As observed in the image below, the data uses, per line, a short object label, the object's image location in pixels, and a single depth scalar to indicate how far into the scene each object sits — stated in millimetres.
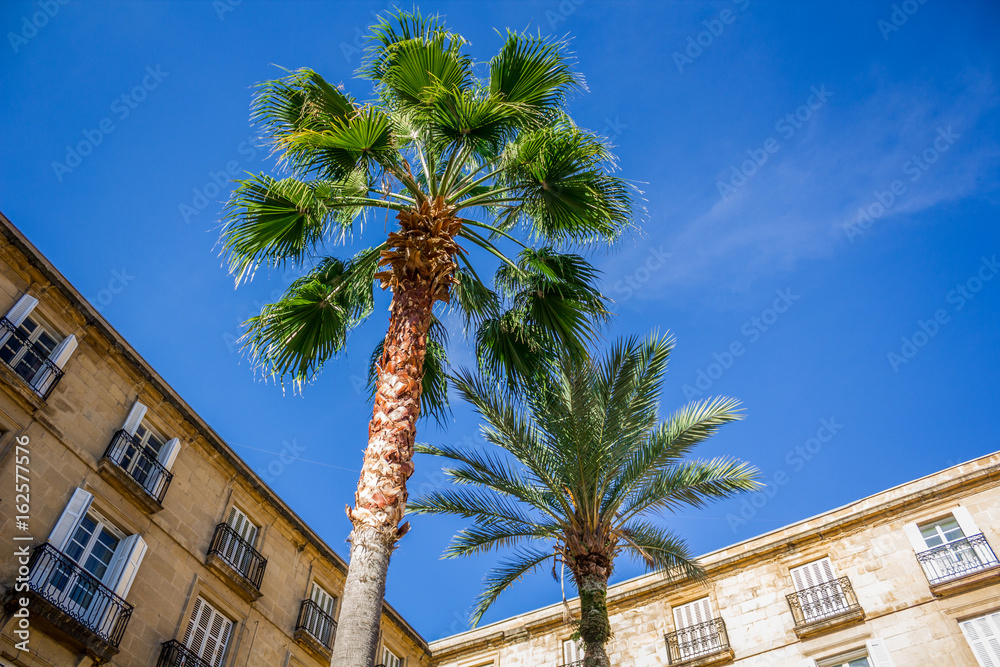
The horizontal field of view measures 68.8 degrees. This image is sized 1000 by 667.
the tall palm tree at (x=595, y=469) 14680
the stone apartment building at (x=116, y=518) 13641
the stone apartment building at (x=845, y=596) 19031
